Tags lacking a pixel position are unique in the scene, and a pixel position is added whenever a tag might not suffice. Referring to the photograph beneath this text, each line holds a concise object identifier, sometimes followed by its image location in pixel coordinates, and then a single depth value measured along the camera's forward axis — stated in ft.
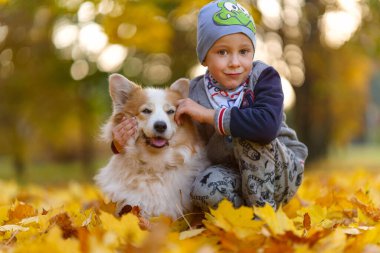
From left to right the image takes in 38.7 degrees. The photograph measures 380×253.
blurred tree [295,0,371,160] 38.22
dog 8.57
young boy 8.03
